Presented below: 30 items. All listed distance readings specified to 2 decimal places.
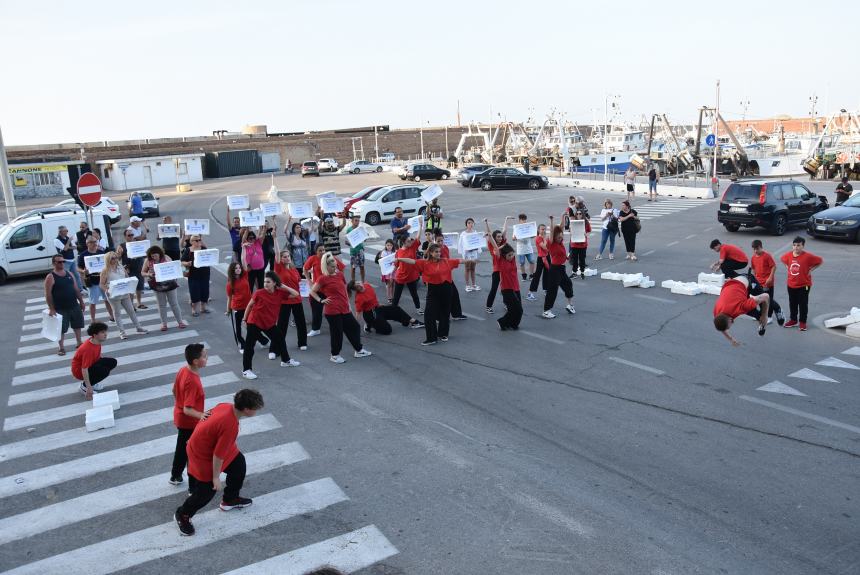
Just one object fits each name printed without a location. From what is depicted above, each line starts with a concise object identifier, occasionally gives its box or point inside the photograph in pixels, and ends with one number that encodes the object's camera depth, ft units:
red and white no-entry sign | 48.72
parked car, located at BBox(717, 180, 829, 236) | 69.46
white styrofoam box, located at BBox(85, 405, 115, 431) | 27.20
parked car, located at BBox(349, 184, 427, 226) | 88.74
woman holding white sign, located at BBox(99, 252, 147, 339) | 40.37
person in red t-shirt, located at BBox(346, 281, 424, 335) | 39.14
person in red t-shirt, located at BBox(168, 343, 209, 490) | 21.07
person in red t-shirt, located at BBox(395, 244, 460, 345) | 37.32
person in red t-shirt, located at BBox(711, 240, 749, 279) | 33.53
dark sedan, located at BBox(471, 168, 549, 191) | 128.16
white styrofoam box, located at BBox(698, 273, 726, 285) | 48.57
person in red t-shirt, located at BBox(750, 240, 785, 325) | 36.27
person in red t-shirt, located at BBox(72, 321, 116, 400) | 29.76
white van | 60.39
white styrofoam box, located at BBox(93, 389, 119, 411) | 29.04
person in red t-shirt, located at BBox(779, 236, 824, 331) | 37.29
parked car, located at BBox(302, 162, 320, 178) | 195.42
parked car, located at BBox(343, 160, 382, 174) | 199.41
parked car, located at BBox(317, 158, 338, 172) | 207.82
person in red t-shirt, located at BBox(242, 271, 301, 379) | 31.42
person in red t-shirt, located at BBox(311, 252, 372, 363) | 34.01
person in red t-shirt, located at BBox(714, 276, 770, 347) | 28.66
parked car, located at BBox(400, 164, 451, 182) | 152.97
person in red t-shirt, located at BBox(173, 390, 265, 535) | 18.83
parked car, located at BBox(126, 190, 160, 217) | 112.98
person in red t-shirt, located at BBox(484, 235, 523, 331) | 39.42
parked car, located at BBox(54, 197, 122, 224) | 99.97
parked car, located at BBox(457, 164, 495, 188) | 136.15
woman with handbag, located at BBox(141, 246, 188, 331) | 42.09
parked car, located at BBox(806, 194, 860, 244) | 63.00
